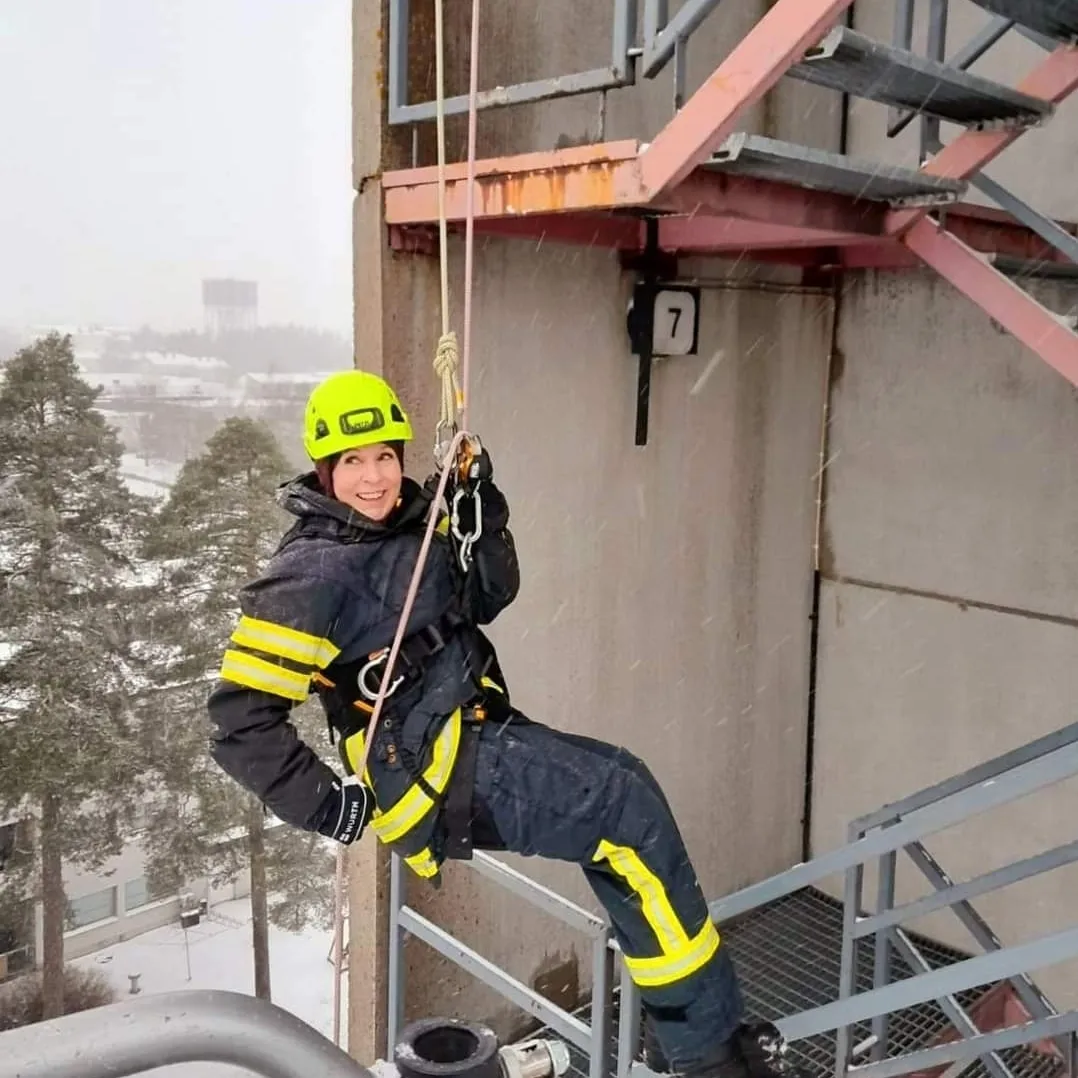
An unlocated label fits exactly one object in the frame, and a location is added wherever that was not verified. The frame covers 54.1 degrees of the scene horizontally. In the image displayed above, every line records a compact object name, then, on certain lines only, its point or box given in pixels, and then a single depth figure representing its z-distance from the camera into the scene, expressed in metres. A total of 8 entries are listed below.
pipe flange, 1.68
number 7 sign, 4.53
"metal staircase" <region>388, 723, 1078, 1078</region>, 2.41
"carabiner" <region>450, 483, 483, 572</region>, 2.54
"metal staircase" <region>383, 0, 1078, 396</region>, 2.35
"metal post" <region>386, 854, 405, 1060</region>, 3.78
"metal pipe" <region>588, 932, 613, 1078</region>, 2.88
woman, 2.37
